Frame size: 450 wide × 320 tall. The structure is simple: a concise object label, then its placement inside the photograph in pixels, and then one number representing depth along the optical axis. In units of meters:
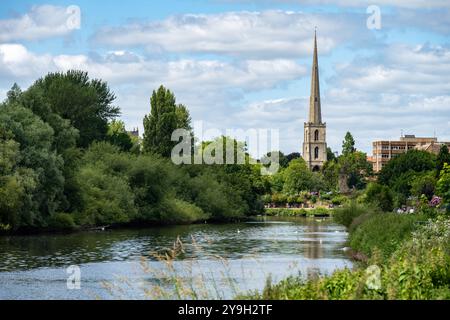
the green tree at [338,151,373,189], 191.00
